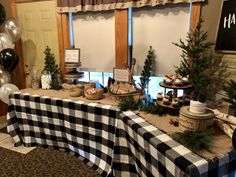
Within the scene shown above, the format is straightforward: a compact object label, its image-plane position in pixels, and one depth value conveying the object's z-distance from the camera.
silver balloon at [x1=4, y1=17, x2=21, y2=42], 3.00
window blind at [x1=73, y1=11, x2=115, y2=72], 2.70
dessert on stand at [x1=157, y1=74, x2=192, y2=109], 1.68
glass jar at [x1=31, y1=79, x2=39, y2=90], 2.77
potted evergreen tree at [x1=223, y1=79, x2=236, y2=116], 1.39
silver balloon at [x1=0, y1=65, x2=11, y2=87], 3.01
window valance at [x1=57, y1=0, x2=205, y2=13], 2.27
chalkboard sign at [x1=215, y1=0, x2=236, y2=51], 1.71
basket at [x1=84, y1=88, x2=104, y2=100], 2.24
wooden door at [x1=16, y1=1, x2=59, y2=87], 3.08
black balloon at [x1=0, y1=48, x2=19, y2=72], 2.91
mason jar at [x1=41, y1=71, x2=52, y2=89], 2.75
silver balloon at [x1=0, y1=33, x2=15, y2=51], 2.96
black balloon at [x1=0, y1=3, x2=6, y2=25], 2.95
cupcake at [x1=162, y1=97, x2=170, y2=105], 1.71
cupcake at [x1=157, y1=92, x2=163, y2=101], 1.80
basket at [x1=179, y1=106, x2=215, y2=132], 1.26
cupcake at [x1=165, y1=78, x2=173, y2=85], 1.74
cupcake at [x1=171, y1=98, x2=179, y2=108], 1.65
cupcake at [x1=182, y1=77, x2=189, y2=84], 1.73
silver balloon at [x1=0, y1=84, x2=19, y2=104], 2.85
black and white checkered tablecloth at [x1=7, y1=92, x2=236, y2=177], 1.13
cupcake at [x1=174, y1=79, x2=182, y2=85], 1.72
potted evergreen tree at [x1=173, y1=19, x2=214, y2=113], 1.76
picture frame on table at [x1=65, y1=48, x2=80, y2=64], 2.63
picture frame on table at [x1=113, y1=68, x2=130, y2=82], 2.15
